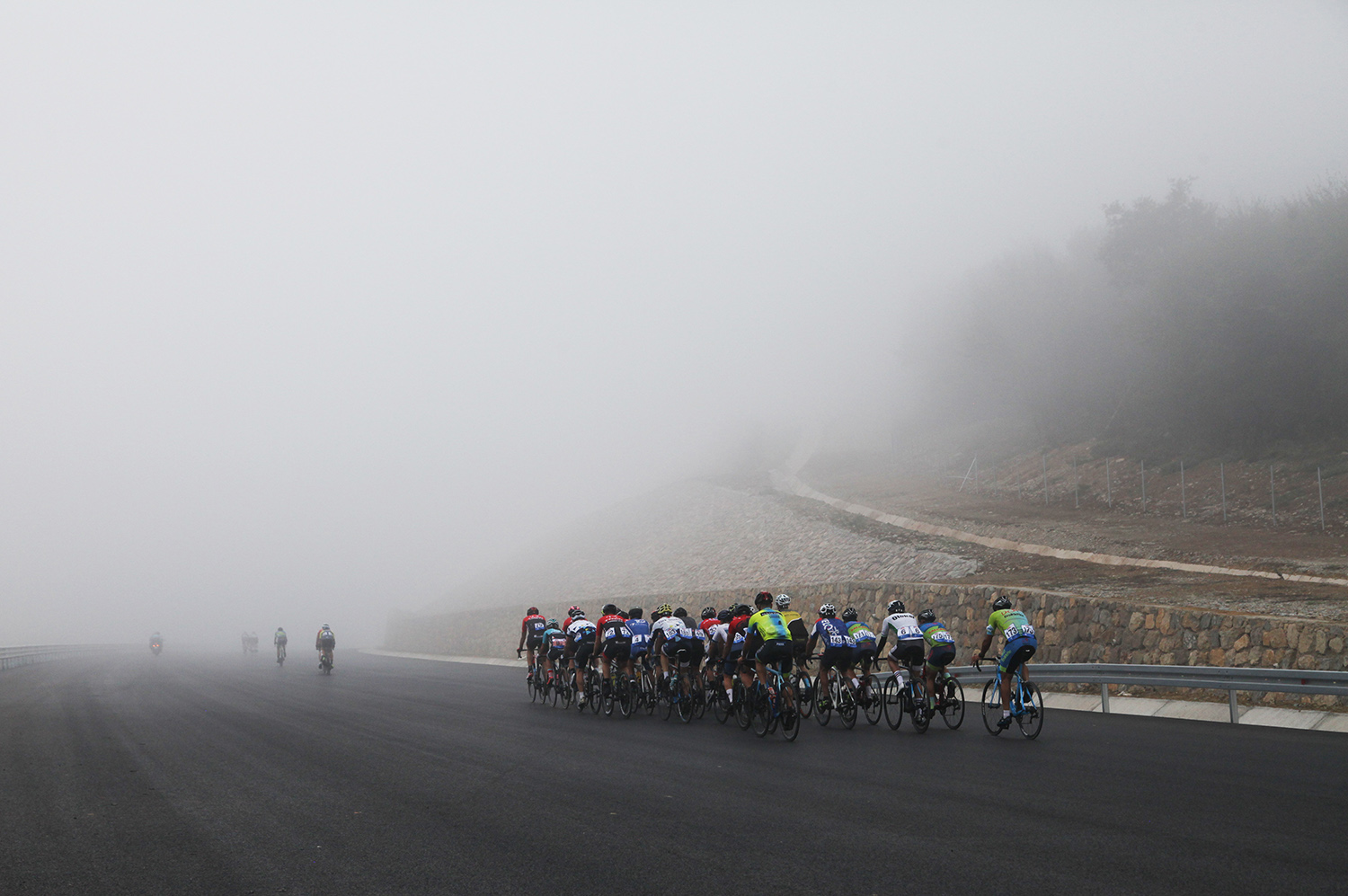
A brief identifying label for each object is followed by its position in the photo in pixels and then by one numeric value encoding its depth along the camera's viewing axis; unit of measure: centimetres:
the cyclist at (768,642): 1370
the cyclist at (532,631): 2025
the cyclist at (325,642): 3172
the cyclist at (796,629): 1405
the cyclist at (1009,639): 1223
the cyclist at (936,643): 1334
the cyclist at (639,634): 1720
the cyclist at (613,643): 1723
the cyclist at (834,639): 1429
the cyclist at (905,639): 1369
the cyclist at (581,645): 1839
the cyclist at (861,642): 1441
